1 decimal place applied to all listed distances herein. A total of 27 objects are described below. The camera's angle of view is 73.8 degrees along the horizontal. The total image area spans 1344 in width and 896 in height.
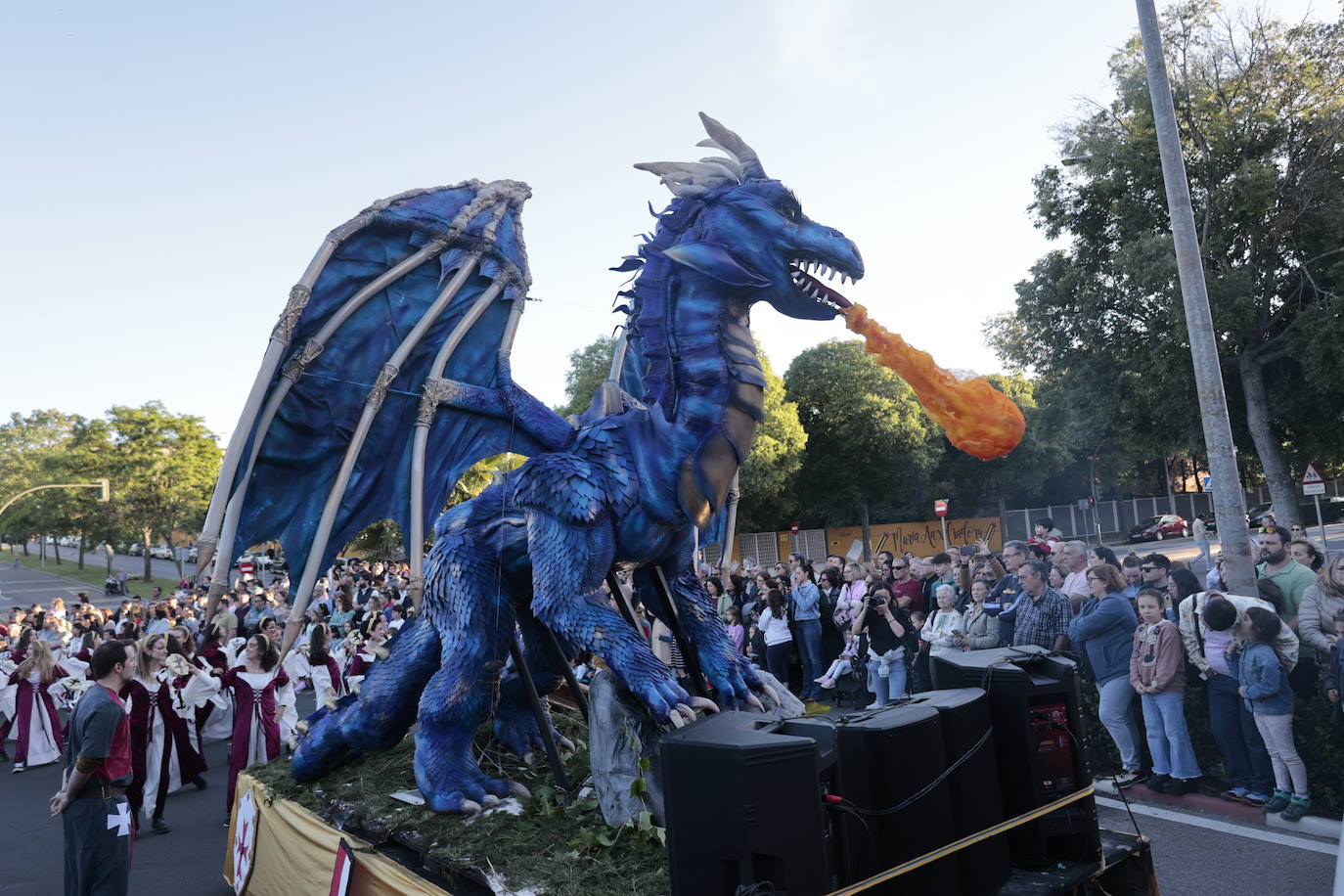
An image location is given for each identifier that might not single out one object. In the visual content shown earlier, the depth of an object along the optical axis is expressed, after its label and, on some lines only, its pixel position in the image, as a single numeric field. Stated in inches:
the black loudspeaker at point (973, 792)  116.3
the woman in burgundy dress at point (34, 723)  370.0
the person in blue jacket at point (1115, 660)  233.5
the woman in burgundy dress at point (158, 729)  260.2
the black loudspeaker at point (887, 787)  105.5
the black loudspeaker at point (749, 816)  89.4
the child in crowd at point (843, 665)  354.3
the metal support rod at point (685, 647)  152.8
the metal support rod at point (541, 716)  158.4
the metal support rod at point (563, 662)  178.1
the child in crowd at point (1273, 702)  195.0
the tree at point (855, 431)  1091.3
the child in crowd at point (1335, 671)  191.3
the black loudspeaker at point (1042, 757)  127.9
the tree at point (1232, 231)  548.1
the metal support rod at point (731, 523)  182.4
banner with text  1158.3
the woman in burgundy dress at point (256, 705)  252.1
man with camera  324.2
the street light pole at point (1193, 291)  275.4
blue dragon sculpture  141.7
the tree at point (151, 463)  1275.8
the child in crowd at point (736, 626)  407.4
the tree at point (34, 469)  1460.4
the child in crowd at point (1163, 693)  218.7
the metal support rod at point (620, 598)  167.8
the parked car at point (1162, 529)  1282.0
